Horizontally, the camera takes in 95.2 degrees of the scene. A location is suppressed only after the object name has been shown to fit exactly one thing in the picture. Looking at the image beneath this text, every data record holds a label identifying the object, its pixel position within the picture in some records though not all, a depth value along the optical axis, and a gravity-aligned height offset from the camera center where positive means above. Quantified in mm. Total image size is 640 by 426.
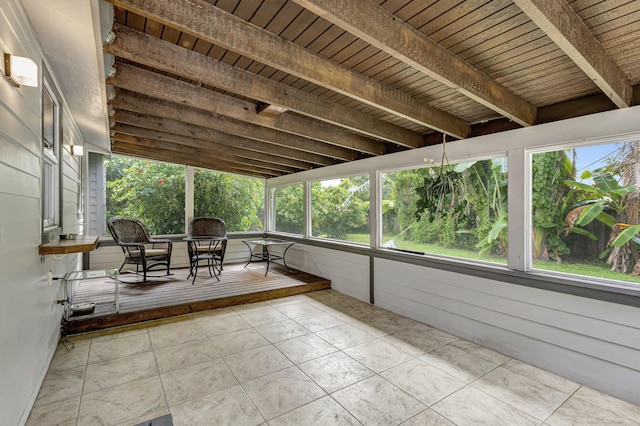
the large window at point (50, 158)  2357 +480
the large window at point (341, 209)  4887 +89
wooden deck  3570 -1226
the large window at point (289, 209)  6473 +107
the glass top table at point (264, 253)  6289 -984
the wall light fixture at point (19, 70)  1484 +740
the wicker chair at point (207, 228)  6195 -318
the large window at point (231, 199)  6789 +354
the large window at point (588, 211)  2344 +28
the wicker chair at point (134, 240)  4789 -488
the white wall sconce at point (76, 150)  3434 +751
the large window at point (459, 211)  3055 +33
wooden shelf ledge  2150 -261
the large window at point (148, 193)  6035 +438
